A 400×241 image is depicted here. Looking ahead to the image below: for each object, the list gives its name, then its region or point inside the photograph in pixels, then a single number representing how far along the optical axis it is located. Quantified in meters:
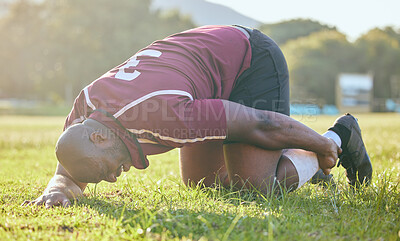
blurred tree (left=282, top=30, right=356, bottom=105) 43.72
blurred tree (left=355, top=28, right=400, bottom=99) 48.34
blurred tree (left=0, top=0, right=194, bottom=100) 31.22
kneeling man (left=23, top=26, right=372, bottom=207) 2.38
